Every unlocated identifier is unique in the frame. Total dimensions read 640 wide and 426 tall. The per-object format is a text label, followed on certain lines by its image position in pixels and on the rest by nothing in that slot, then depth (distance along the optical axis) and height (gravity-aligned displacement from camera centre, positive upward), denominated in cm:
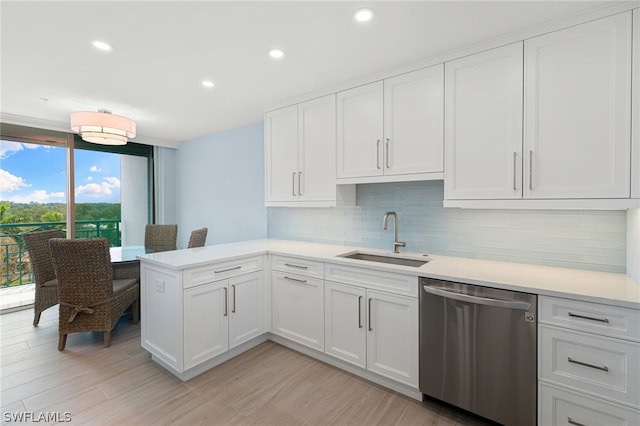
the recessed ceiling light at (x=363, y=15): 158 +112
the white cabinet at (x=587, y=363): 130 -76
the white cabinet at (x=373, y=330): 193 -91
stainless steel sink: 236 -44
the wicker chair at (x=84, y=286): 246 -71
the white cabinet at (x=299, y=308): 240 -90
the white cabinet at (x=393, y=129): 209 +65
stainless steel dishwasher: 153 -83
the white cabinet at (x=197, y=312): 211 -84
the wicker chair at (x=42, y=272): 296 -69
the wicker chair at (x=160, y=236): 407 -39
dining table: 313 -65
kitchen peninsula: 176 -67
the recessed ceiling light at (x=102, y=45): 189 +113
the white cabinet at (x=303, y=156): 266 +55
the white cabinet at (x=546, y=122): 151 +53
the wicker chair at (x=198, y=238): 302 -32
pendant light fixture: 280 +85
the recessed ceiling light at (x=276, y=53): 201 +114
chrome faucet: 242 -20
